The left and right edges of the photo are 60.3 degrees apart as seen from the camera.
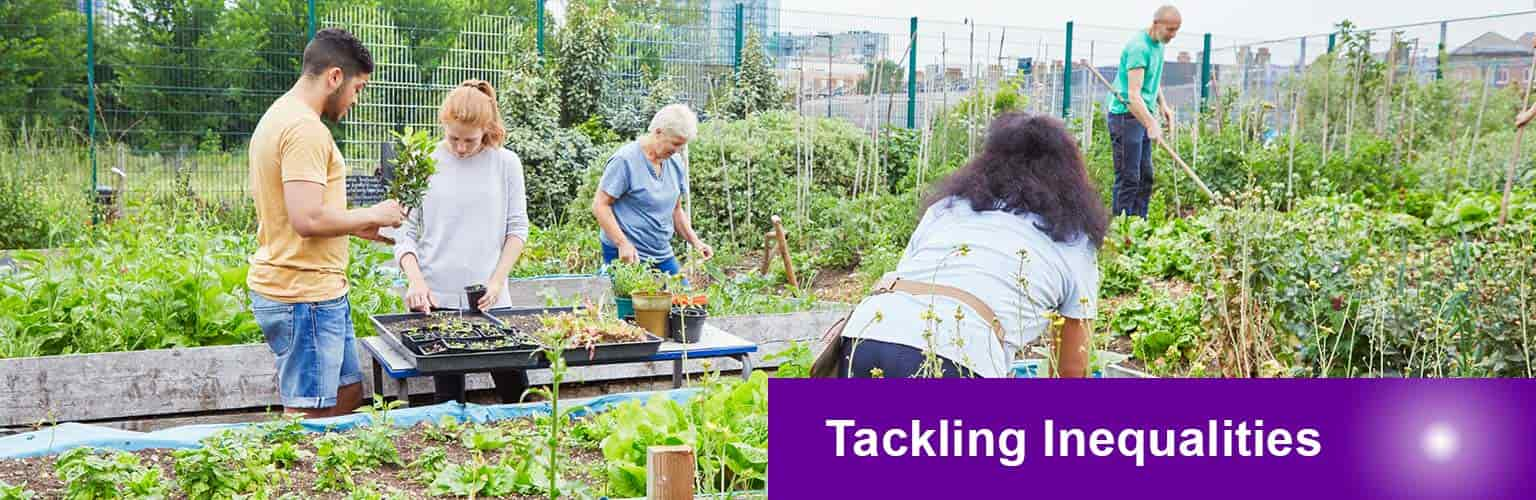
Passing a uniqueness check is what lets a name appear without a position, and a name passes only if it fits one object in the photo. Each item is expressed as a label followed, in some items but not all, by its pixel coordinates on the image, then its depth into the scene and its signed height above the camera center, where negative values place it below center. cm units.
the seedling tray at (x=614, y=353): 401 -83
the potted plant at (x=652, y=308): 447 -76
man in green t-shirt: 793 -10
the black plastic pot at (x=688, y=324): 443 -81
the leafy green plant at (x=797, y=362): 375 -79
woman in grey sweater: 428 -47
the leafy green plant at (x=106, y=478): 278 -86
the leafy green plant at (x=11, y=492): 271 -86
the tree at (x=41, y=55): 1287 +15
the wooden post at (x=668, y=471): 206 -60
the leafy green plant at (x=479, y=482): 301 -92
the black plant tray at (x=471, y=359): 384 -82
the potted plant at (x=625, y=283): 471 -72
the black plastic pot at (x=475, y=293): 440 -71
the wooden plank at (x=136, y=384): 441 -107
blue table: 394 -87
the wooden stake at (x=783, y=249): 707 -88
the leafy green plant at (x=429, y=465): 314 -93
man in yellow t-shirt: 349 -40
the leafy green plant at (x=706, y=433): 281 -80
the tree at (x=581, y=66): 1224 +14
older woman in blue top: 552 -48
